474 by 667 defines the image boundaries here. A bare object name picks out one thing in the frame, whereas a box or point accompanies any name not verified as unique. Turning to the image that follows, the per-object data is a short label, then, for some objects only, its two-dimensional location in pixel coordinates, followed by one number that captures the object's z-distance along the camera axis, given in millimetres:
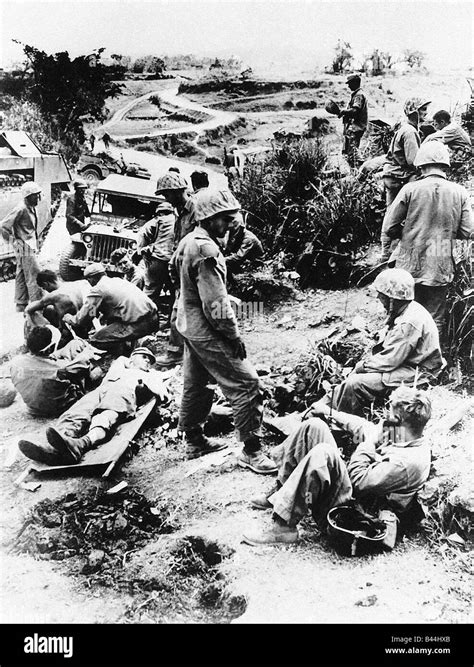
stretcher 4770
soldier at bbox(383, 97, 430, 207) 6586
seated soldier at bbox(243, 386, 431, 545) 3715
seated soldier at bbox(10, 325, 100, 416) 5574
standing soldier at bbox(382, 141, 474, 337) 5301
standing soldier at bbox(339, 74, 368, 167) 8560
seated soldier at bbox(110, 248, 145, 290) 7691
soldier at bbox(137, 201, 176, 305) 7195
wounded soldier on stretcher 4707
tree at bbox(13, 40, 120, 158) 6320
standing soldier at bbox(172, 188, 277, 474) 4477
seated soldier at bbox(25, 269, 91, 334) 6328
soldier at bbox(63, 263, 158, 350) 6355
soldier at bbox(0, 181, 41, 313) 7675
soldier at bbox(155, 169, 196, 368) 6102
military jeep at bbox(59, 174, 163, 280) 8961
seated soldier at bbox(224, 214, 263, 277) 7160
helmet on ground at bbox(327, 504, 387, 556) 3721
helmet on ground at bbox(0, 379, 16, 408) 5895
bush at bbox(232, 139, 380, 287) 7512
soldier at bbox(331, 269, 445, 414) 4547
